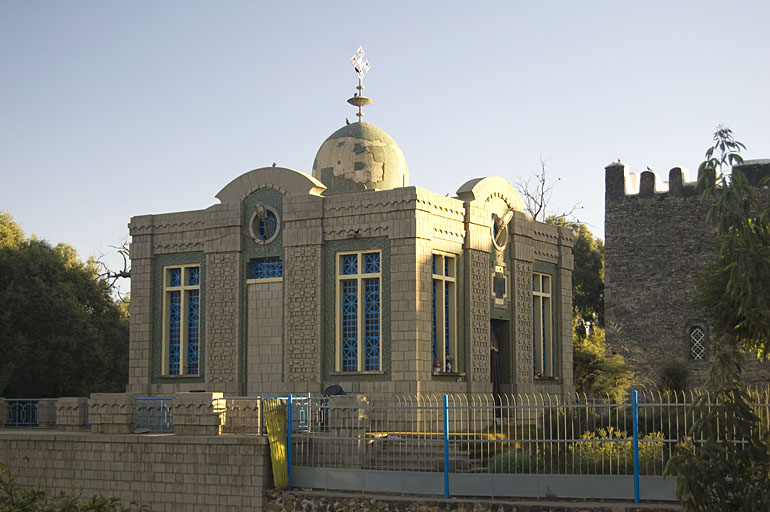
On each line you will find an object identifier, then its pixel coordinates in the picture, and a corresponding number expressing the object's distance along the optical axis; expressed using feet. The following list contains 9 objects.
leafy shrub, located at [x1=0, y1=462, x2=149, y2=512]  30.63
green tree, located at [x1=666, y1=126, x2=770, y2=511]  38.19
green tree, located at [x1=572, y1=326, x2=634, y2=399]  106.01
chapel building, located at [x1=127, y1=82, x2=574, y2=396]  71.61
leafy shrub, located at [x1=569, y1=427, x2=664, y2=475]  50.60
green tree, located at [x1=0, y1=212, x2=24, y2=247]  109.44
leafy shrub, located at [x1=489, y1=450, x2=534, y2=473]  53.16
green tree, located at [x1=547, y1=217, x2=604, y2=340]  155.22
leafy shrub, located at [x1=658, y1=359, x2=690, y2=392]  104.94
